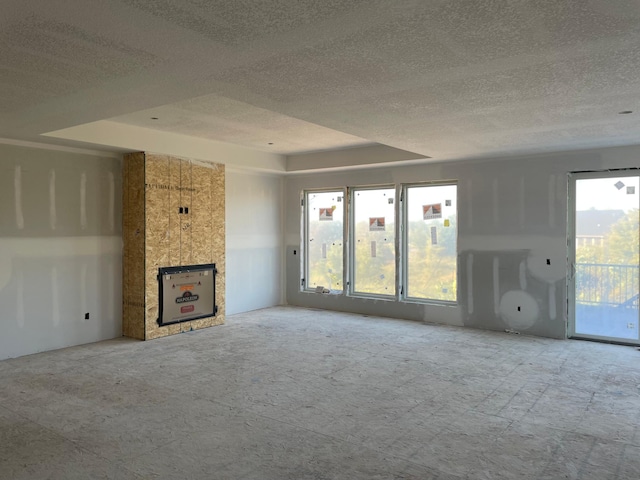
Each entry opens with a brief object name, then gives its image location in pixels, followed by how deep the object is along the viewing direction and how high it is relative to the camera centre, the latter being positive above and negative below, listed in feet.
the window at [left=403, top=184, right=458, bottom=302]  25.08 -0.57
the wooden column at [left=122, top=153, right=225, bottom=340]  21.16 +0.27
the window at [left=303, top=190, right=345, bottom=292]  29.17 -0.49
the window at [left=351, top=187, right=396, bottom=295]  27.12 -0.54
